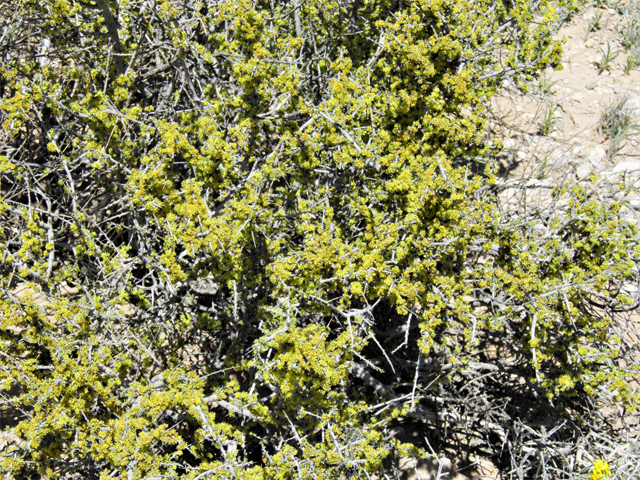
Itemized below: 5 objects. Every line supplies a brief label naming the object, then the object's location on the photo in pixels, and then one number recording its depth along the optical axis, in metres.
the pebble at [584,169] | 4.85
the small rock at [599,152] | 4.98
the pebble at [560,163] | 4.88
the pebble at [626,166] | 4.84
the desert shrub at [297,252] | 2.99
